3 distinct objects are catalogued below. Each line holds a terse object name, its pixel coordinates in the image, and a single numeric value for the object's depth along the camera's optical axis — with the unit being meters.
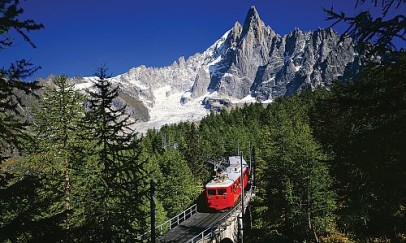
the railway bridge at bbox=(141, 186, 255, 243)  28.77
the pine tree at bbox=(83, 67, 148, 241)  13.91
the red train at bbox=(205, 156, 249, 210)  35.31
